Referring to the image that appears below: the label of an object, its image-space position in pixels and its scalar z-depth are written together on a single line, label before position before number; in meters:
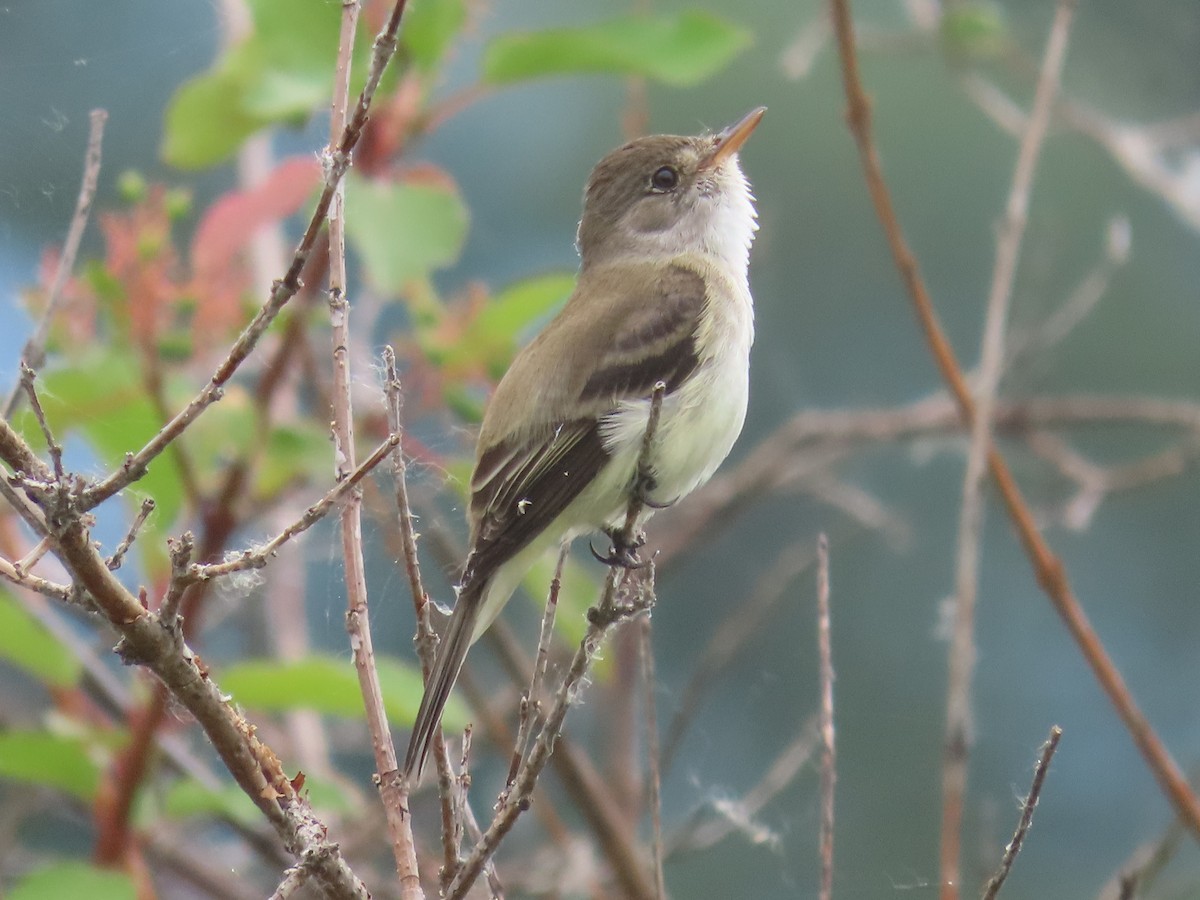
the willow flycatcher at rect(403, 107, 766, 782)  4.87
